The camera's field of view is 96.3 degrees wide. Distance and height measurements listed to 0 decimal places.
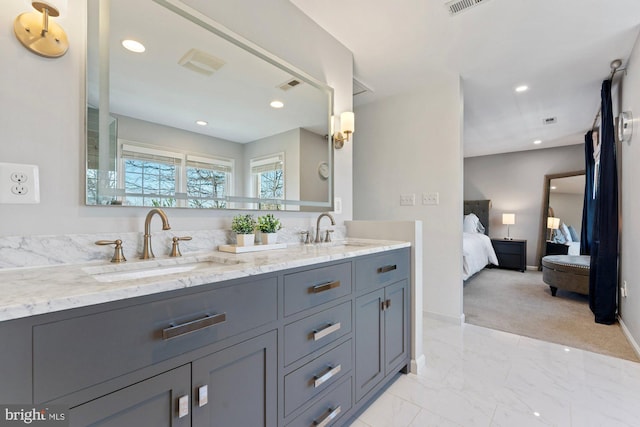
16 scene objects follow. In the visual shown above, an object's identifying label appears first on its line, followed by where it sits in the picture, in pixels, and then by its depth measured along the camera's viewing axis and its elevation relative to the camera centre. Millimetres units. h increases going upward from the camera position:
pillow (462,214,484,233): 5793 -262
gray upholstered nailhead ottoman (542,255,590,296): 3418 -758
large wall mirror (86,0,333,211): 1142 +472
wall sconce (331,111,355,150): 2256 +644
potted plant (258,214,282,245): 1601 -99
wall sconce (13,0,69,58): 959 +619
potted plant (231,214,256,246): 1464 -97
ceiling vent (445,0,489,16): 1899 +1394
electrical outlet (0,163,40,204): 914 +85
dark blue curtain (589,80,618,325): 2750 -170
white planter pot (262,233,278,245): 1598 -159
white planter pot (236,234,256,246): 1460 -147
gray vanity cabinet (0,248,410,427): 620 -418
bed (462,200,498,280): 3974 -454
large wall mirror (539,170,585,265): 5195 -18
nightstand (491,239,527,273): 5410 -792
